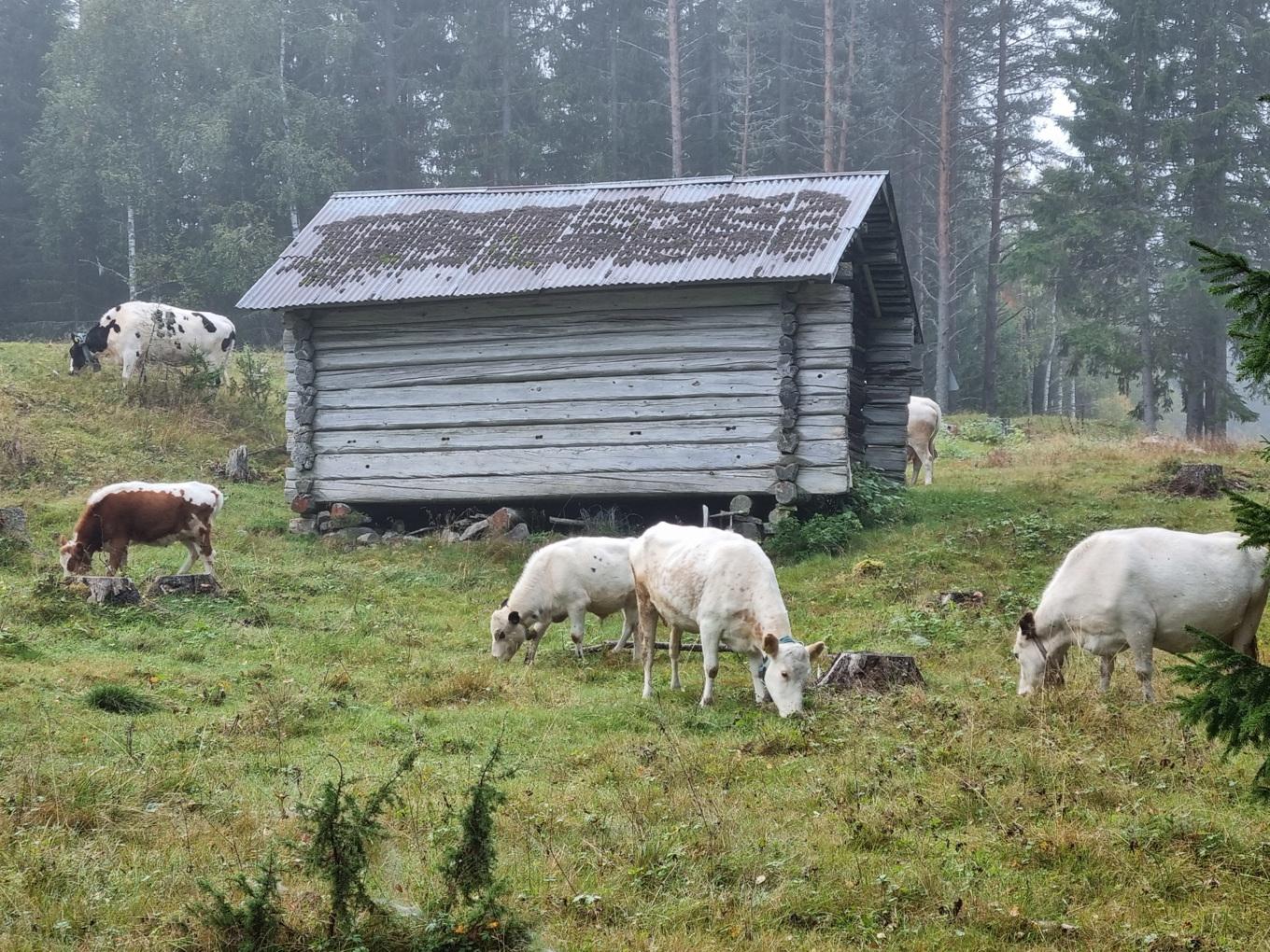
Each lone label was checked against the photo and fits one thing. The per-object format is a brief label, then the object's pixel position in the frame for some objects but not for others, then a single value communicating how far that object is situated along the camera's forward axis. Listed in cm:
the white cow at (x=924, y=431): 2433
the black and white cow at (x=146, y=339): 2556
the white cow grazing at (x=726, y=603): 943
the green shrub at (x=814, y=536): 1684
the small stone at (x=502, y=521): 1878
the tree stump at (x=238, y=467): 2239
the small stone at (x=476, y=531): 1867
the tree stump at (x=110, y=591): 1259
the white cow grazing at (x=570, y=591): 1252
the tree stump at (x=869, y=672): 995
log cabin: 1784
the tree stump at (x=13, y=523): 1540
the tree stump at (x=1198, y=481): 1911
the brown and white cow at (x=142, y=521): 1499
